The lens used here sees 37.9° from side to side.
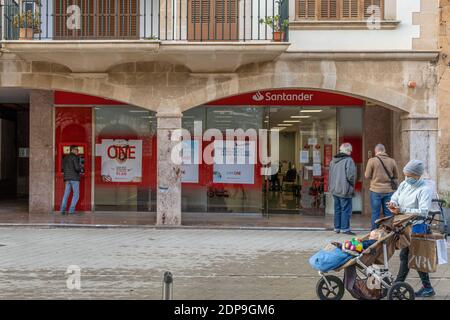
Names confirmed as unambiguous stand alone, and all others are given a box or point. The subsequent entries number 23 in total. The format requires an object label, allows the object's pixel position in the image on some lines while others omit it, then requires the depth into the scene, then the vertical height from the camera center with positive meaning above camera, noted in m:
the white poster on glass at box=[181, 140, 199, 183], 17.88 +0.06
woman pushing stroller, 7.88 -0.46
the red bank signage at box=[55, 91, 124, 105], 17.73 +1.76
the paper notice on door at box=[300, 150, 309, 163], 17.84 +0.22
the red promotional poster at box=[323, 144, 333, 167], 17.83 +0.30
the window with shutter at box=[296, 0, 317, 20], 14.85 +3.50
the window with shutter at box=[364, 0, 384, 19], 14.77 +3.58
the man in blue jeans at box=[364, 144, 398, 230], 13.04 -0.30
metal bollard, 5.45 -1.02
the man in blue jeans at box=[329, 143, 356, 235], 13.48 -0.41
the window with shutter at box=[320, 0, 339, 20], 14.85 +3.50
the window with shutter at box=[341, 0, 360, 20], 14.80 +3.49
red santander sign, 17.19 +1.73
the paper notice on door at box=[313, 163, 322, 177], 17.89 -0.16
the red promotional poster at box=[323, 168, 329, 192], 17.77 -0.39
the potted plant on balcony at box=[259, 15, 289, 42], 14.02 +3.00
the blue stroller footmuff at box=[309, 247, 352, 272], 7.38 -1.08
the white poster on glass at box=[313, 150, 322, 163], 17.92 +0.25
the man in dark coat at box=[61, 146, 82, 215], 16.80 -0.28
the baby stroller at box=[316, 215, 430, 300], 7.43 -1.26
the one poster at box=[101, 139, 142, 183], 18.12 +0.03
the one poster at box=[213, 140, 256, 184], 17.77 +0.09
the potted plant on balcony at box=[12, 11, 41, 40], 14.09 +3.03
